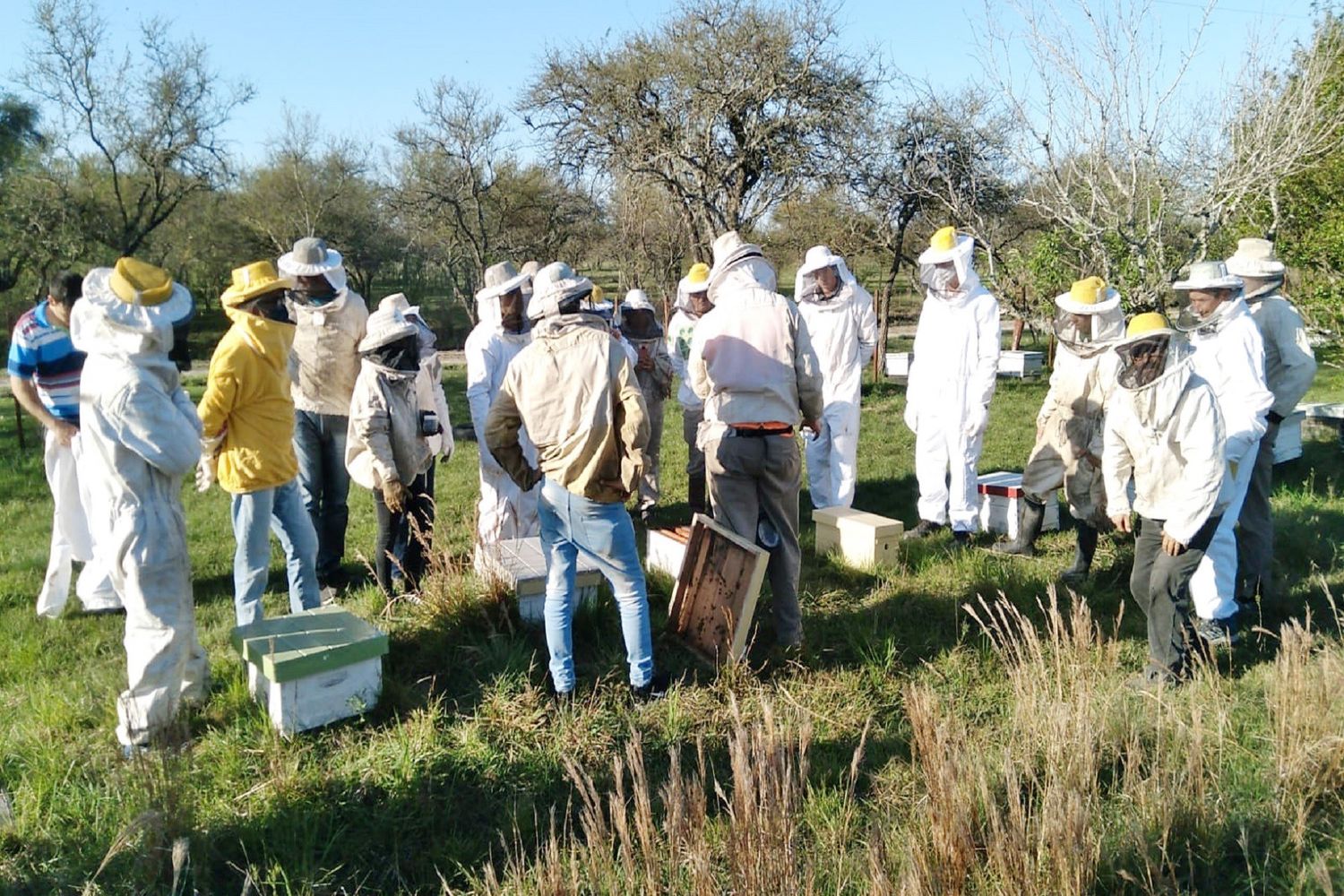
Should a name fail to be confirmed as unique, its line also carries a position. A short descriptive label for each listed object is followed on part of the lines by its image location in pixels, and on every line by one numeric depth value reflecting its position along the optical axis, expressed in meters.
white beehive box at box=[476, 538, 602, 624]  4.86
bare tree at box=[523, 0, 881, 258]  14.41
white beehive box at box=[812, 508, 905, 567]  5.93
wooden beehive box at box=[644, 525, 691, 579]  5.51
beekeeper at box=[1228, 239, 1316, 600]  5.39
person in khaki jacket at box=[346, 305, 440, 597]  4.95
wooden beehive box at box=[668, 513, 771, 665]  4.42
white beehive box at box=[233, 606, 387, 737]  3.75
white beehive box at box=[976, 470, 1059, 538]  6.62
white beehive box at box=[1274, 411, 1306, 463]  7.87
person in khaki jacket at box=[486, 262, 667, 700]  3.84
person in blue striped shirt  5.26
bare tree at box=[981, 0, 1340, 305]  7.37
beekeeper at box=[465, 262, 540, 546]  5.80
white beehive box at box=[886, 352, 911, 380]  14.81
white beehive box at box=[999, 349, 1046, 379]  15.55
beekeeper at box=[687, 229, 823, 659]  4.59
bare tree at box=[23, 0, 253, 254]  22.83
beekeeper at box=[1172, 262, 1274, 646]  4.79
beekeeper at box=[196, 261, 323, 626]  4.27
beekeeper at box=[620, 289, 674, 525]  7.27
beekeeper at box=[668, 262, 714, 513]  7.48
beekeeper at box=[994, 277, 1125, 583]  5.65
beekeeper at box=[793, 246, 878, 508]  7.18
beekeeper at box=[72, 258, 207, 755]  3.48
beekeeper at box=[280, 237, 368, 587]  5.32
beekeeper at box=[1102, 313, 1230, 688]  4.13
